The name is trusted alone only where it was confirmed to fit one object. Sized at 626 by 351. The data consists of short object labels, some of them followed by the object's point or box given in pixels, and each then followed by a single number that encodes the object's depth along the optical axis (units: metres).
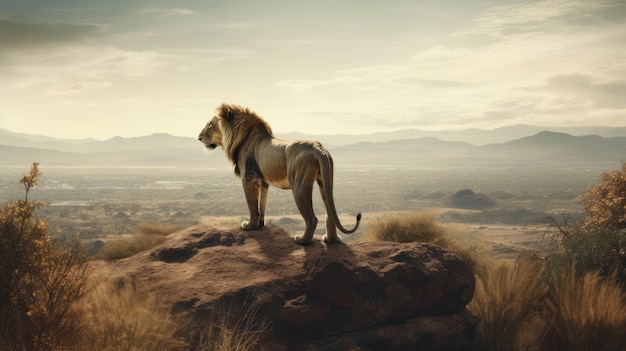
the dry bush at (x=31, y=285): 5.85
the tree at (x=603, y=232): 10.23
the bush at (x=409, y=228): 12.39
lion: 8.00
